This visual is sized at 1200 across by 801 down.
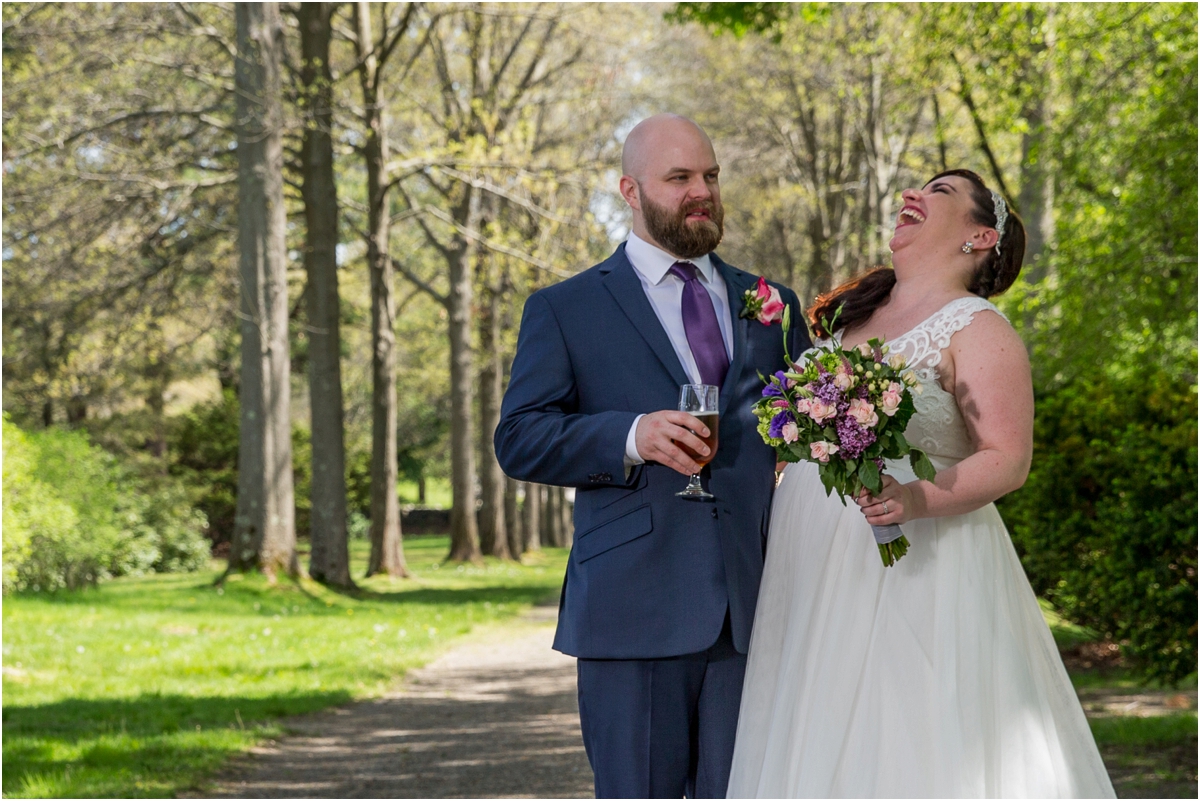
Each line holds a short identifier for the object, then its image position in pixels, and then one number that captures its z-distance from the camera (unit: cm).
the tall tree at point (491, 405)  2494
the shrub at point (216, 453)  2775
